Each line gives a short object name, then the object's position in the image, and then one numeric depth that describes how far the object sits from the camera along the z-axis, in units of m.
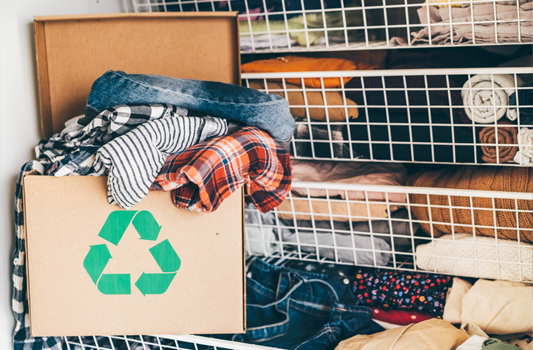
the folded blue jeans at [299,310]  0.94
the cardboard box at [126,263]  0.77
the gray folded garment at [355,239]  1.03
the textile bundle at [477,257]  0.91
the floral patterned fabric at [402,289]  0.97
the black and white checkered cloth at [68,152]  0.76
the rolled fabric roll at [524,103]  0.83
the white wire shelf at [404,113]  0.87
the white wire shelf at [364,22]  0.83
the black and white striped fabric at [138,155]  0.70
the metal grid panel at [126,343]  0.93
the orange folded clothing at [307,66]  1.00
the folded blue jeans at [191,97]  0.77
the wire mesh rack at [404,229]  0.91
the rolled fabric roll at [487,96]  0.85
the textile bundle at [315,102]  1.00
